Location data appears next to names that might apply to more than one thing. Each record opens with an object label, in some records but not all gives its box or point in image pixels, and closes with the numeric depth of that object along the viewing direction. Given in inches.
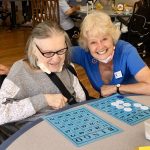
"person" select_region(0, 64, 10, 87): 69.2
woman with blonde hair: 76.4
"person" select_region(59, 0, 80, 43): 186.5
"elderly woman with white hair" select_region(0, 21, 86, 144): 62.8
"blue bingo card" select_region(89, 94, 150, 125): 56.9
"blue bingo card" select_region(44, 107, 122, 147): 50.5
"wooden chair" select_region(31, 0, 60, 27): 170.2
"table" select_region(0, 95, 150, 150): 47.8
